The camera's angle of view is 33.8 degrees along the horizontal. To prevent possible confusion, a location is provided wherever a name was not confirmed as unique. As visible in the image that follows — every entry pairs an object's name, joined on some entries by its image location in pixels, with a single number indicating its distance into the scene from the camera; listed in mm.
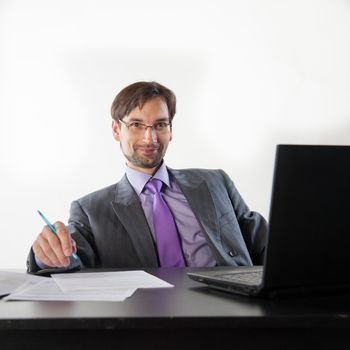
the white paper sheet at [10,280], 1044
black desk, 770
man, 1791
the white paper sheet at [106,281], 1062
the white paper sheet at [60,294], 932
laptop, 817
